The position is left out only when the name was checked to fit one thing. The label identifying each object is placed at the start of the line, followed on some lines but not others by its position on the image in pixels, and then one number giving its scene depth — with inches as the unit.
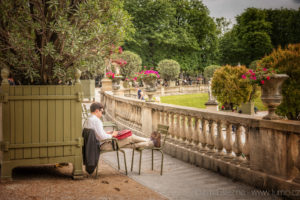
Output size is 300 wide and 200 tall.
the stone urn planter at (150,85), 356.1
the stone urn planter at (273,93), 193.2
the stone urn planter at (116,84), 682.2
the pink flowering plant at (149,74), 405.1
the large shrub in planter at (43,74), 212.1
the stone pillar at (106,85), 806.0
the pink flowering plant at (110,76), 724.8
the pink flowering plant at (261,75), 195.3
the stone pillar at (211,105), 724.0
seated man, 228.8
